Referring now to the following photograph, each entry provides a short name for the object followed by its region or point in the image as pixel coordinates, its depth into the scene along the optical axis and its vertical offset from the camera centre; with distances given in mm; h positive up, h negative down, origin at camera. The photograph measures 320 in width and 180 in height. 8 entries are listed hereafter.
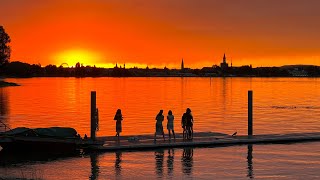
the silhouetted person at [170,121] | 32812 -2652
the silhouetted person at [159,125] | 32197 -2827
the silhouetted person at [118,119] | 32781 -2509
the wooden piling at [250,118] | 37306 -2748
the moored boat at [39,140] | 30609 -3577
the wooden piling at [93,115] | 32647 -2306
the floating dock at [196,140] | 31281 -3876
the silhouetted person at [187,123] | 33344 -2825
